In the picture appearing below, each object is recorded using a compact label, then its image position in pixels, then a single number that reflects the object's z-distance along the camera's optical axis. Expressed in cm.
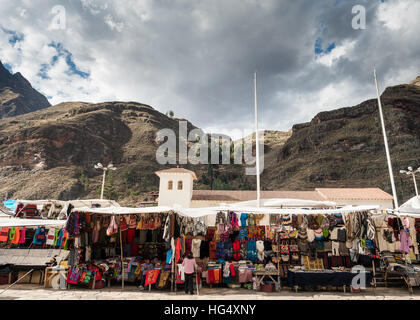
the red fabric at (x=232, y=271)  899
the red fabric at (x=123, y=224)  952
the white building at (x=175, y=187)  2888
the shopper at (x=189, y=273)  812
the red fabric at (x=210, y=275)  897
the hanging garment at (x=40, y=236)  1053
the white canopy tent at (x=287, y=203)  1313
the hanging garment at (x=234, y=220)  942
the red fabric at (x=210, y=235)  1037
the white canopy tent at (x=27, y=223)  933
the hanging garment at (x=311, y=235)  957
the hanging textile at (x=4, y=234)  1041
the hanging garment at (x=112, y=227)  914
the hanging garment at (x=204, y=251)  987
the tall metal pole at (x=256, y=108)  1479
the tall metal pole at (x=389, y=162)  1444
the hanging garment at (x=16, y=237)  1043
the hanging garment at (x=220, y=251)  989
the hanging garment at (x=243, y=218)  980
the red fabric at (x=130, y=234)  1066
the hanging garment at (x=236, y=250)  985
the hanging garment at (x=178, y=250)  854
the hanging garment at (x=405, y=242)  878
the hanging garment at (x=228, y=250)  984
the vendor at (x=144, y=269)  882
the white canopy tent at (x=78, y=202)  1296
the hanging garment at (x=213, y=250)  1009
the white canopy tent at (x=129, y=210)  859
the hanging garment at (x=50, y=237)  1048
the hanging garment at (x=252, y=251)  974
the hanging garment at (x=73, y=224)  886
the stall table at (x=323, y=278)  836
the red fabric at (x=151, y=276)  860
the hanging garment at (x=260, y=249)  961
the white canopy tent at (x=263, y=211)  864
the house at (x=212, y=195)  2780
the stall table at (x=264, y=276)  859
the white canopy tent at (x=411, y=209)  891
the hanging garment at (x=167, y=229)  850
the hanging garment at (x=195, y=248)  987
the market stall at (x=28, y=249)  962
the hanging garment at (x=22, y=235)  1052
